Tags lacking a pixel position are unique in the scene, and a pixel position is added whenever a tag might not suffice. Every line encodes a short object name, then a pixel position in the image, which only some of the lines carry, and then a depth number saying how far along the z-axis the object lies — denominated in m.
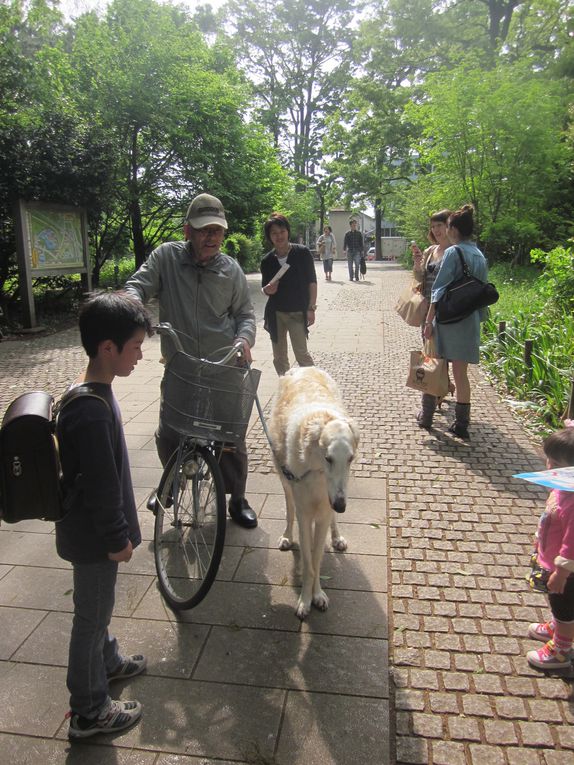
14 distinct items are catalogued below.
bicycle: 2.99
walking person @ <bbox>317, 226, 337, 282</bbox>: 20.22
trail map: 11.05
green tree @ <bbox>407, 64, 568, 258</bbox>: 13.62
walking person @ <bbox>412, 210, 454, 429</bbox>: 5.97
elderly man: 3.63
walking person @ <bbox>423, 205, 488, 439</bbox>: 5.36
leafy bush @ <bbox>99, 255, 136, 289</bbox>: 17.53
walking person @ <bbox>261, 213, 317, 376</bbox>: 6.10
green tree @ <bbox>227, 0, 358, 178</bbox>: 44.84
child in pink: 2.45
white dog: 2.78
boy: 2.05
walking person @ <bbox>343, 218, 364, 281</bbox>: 19.92
